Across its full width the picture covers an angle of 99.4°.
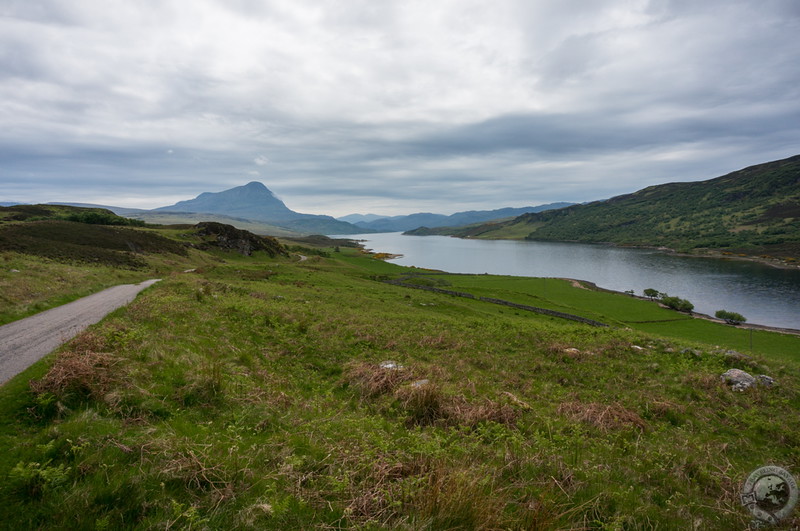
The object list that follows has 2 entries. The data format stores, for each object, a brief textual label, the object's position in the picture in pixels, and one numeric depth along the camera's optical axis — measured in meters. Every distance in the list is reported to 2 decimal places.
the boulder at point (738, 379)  15.26
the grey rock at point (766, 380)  15.53
